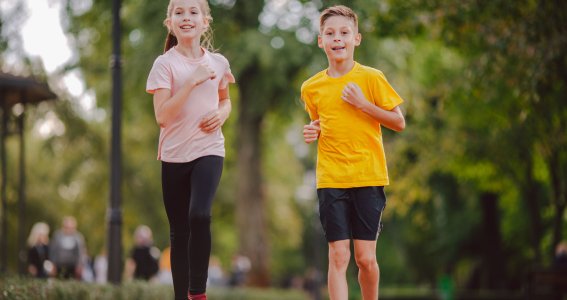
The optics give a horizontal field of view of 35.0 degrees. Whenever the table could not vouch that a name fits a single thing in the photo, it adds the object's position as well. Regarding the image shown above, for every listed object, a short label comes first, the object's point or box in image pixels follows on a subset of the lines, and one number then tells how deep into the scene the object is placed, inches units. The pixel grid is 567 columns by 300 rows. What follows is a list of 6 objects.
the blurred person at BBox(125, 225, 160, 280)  645.3
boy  211.0
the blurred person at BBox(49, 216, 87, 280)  615.2
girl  206.4
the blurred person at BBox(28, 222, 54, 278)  589.3
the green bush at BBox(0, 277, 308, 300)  247.1
